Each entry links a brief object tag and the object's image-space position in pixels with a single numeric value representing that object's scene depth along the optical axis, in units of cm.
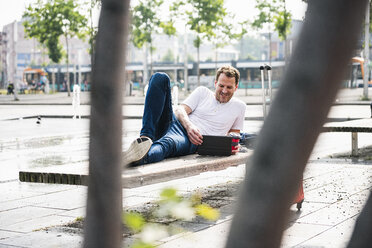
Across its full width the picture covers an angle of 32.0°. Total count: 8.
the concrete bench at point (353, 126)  814
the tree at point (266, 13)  3985
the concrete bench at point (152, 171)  422
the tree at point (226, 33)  4716
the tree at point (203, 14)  4219
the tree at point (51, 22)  4200
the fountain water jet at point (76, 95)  2055
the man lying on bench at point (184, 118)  539
